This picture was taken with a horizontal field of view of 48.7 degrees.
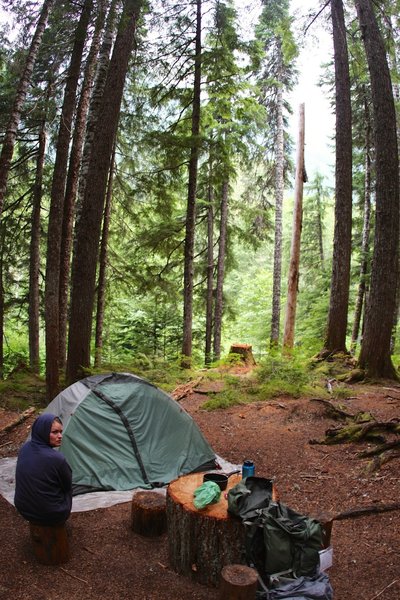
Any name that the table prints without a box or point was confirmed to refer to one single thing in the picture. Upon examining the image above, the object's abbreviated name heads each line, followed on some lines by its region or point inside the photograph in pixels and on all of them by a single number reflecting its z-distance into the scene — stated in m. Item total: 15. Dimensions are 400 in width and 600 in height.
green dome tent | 6.21
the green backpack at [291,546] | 3.49
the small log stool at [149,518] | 4.93
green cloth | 4.12
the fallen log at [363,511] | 4.90
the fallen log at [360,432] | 6.83
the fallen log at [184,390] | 10.36
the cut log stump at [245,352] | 13.64
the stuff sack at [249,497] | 3.84
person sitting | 4.30
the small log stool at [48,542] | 4.31
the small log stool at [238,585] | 3.19
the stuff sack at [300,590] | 3.26
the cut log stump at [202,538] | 3.92
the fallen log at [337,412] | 8.09
